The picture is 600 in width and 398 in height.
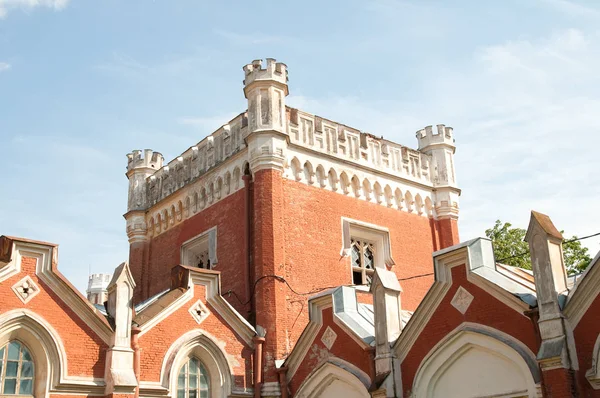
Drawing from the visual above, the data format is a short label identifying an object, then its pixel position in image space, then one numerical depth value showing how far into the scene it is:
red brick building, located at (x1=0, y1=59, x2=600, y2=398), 12.60
